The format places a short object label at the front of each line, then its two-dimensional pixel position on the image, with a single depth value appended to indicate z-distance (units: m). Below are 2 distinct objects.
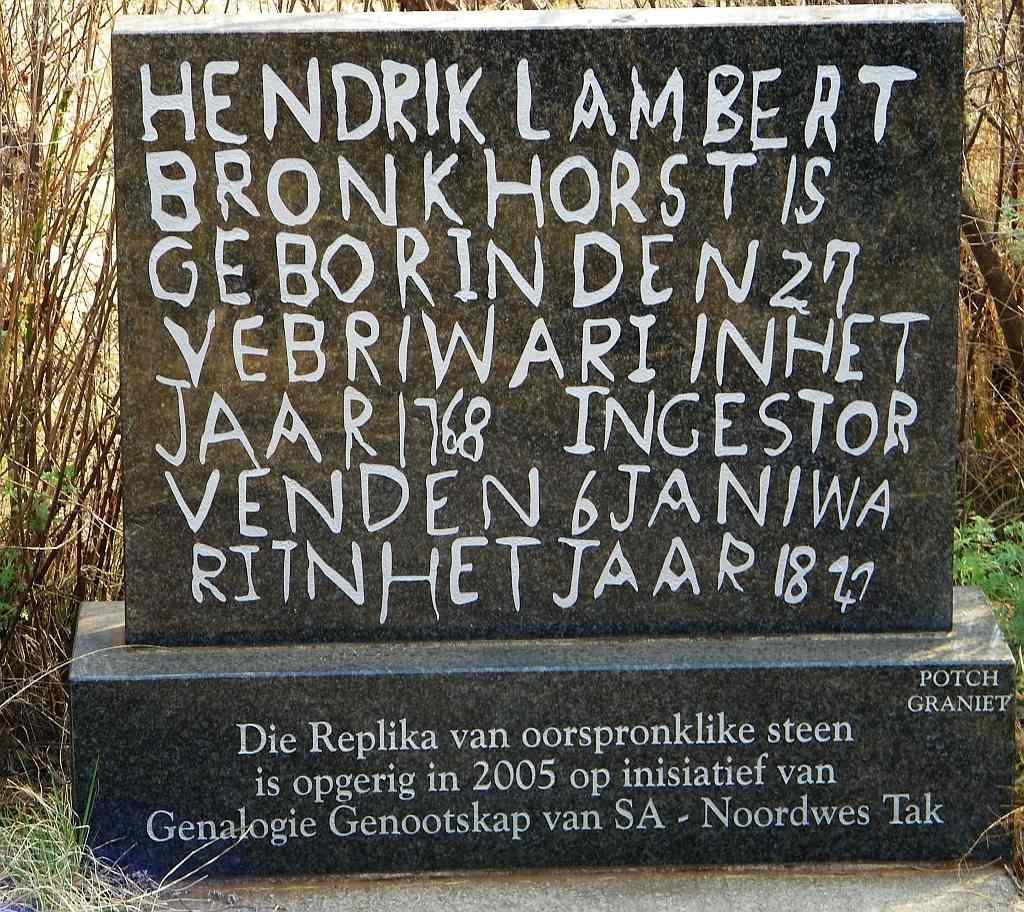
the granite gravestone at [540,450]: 3.27
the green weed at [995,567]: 3.84
